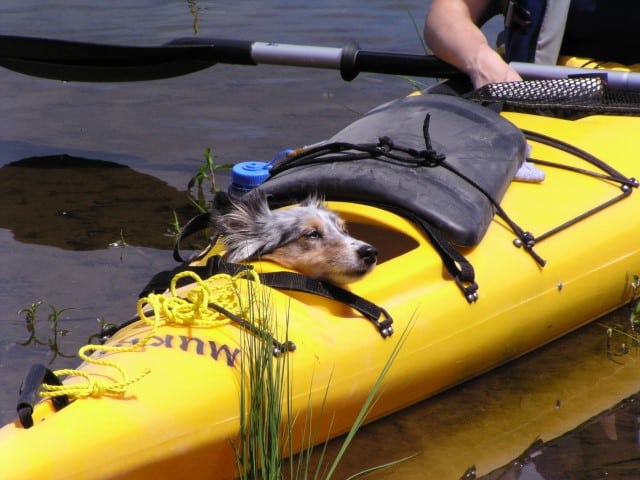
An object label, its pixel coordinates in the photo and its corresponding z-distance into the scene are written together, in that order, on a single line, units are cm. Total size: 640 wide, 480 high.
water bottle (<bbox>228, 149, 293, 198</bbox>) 887
